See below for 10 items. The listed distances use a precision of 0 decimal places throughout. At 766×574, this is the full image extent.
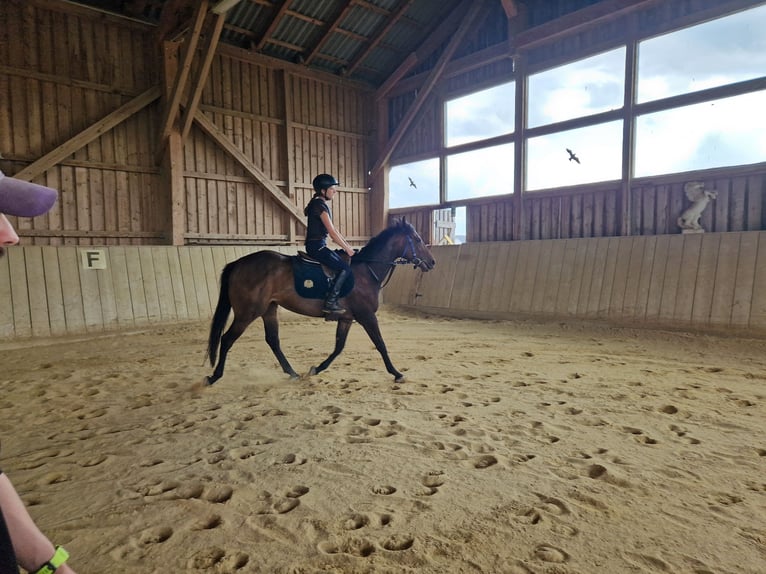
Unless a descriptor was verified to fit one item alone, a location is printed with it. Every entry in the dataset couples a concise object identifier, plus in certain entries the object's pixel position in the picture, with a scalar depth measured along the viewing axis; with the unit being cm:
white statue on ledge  868
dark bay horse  494
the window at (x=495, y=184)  1182
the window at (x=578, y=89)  991
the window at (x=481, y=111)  1181
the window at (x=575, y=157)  998
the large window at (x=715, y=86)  808
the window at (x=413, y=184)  1371
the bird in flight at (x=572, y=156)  1055
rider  493
